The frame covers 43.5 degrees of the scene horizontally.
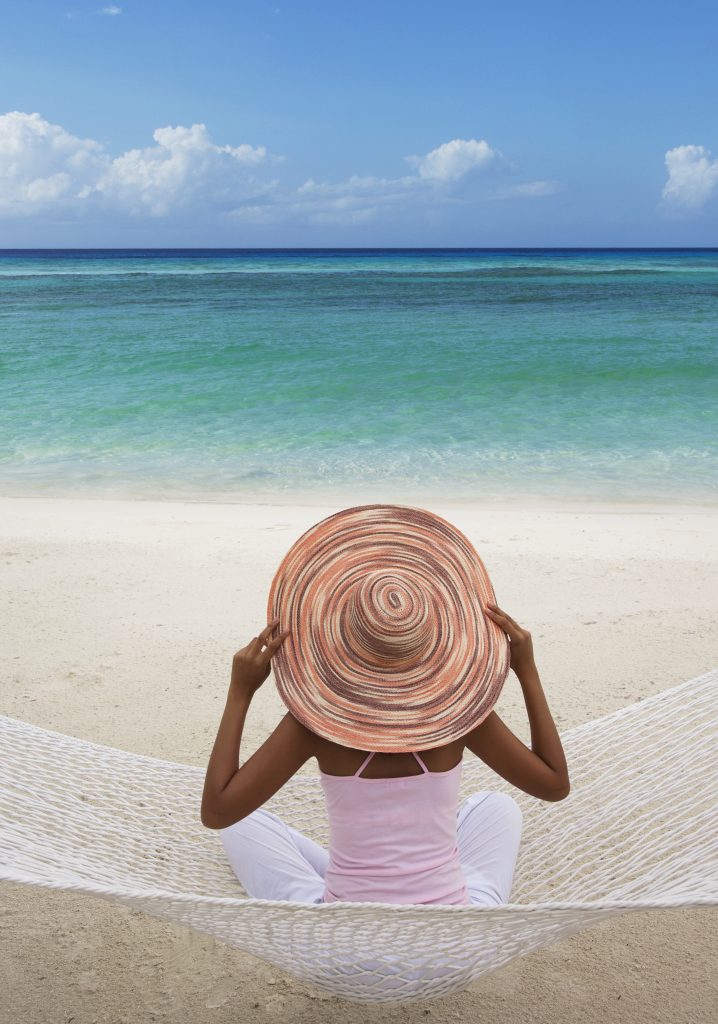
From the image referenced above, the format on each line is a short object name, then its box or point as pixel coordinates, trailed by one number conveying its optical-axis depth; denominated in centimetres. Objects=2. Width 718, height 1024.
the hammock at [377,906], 129
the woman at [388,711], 133
